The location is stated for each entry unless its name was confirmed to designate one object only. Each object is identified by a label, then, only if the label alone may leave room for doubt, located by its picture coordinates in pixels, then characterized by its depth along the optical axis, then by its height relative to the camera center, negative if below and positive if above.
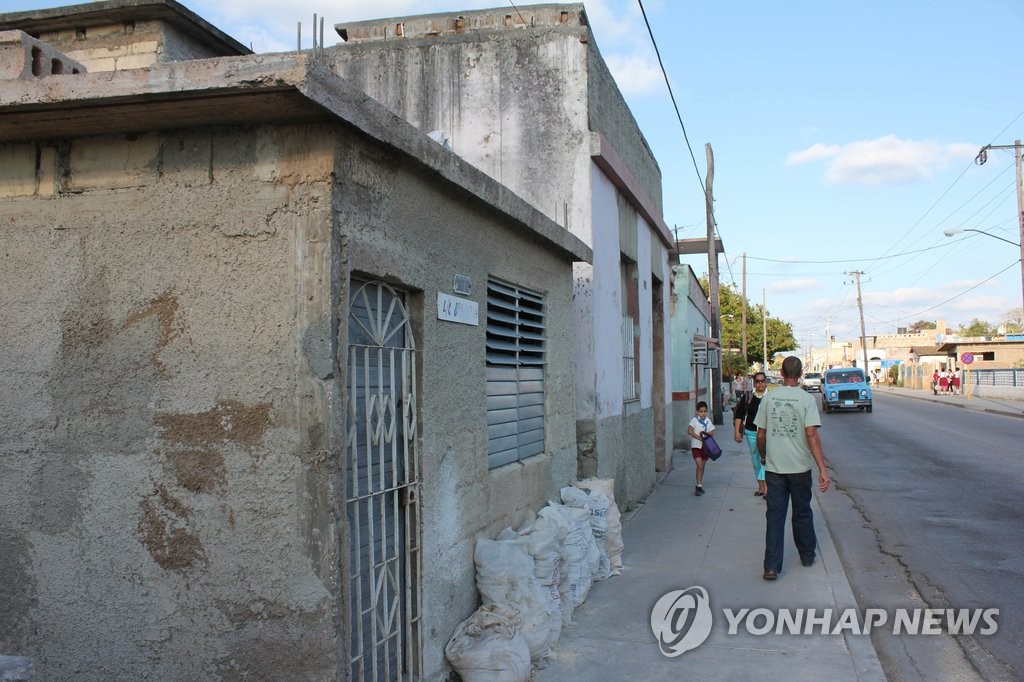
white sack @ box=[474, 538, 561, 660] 4.97 -1.25
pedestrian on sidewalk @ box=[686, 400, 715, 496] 11.23 -0.70
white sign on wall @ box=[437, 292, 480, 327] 4.71 +0.44
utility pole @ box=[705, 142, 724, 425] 26.06 +2.34
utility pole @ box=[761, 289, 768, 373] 65.56 +4.43
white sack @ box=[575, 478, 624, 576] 7.19 -1.32
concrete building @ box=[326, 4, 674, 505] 8.44 +2.79
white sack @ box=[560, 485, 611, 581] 6.85 -1.11
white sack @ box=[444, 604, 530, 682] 4.45 -1.44
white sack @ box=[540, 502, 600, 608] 5.92 -1.28
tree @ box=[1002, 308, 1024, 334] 83.56 +6.22
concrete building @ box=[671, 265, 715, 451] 18.30 +0.56
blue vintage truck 31.70 -0.56
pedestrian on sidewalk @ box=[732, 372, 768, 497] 10.29 -0.47
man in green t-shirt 6.84 -0.66
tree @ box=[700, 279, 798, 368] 65.88 +4.42
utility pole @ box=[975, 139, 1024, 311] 31.88 +8.31
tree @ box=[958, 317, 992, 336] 103.81 +5.94
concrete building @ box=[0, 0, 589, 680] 3.42 +0.10
